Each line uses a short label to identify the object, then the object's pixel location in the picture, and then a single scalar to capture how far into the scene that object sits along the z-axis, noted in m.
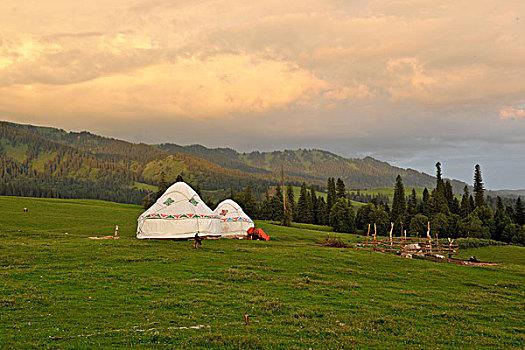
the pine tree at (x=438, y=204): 85.44
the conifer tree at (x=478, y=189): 91.30
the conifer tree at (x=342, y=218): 83.88
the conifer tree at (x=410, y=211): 86.94
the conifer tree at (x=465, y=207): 88.28
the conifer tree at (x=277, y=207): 93.38
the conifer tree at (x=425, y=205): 88.44
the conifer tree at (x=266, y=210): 95.19
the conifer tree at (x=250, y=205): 94.19
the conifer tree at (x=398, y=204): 93.50
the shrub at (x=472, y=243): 56.19
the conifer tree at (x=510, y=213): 83.62
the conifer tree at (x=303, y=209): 98.19
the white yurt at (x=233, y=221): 41.16
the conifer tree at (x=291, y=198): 101.81
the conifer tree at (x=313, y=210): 99.68
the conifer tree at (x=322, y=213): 97.12
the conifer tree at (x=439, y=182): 95.01
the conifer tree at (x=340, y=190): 104.44
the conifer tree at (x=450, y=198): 94.51
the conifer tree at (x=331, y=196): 99.89
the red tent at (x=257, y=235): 40.38
